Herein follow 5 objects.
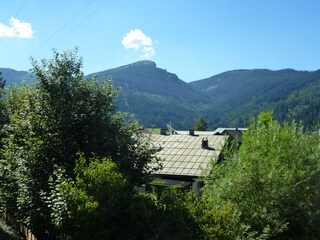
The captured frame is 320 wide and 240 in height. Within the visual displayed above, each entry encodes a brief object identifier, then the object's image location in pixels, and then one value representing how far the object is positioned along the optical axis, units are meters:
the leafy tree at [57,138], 10.34
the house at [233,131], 77.12
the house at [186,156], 22.92
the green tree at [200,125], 99.02
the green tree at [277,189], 12.16
